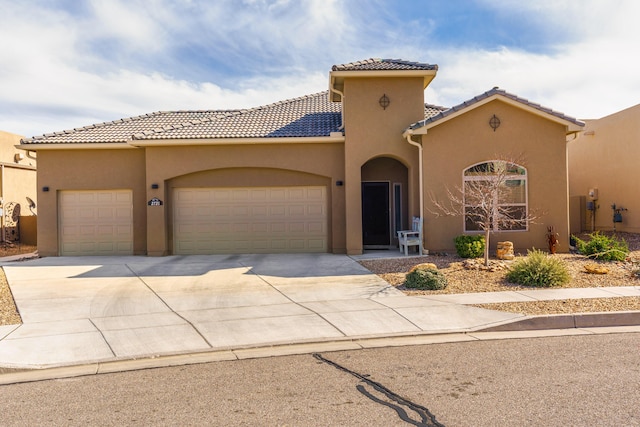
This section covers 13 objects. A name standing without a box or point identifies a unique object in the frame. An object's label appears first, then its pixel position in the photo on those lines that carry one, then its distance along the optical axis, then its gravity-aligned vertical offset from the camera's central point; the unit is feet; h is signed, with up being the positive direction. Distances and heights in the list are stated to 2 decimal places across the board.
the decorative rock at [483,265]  41.19 -4.20
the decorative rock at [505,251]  47.03 -3.47
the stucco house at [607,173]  64.75 +4.85
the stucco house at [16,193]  71.72 +3.49
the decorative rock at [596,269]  39.52 -4.37
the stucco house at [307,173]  50.21 +4.17
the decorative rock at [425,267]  37.25 -3.80
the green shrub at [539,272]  36.24 -4.21
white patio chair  50.67 -2.38
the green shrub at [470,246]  46.47 -2.96
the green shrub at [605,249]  44.47 -3.33
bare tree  49.55 +1.10
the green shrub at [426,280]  35.65 -4.49
